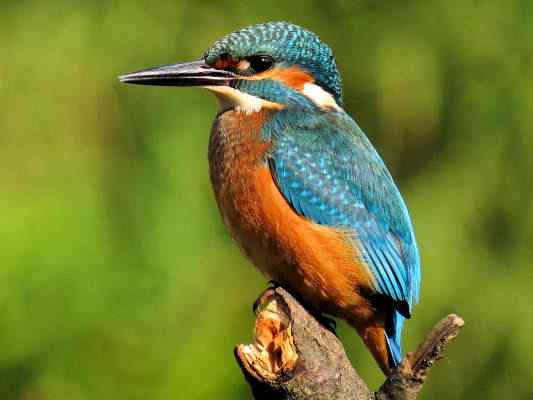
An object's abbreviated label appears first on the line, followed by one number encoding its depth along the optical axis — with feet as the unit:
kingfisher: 25.40
